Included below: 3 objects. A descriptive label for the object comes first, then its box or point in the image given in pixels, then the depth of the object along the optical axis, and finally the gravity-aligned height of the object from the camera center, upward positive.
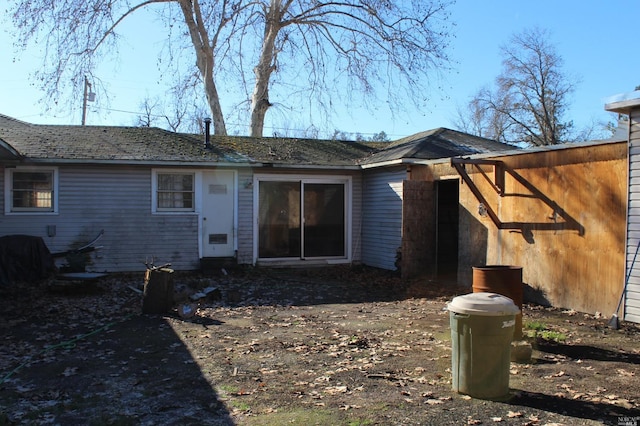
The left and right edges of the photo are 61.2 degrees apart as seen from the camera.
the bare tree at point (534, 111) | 37.84 +7.72
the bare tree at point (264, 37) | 21.31 +7.49
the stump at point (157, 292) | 8.80 -1.24
